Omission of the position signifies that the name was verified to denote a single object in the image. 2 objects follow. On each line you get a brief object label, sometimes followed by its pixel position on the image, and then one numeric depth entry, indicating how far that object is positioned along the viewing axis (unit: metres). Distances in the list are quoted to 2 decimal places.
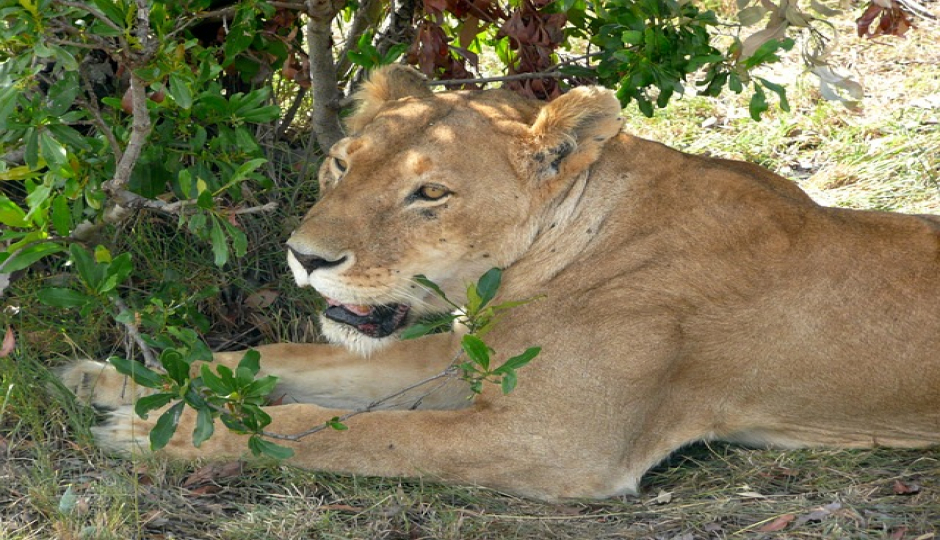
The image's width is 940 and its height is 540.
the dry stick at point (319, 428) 7.32
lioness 7.73
